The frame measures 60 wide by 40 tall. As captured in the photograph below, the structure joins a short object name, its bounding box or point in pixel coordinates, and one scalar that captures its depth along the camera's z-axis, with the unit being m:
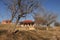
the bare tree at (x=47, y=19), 19.99
